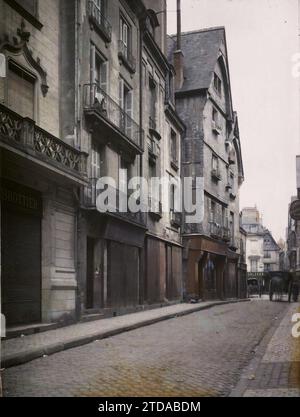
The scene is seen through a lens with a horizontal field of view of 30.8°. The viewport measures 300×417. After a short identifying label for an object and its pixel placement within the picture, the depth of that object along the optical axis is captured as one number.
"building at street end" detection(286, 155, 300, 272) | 53.71
